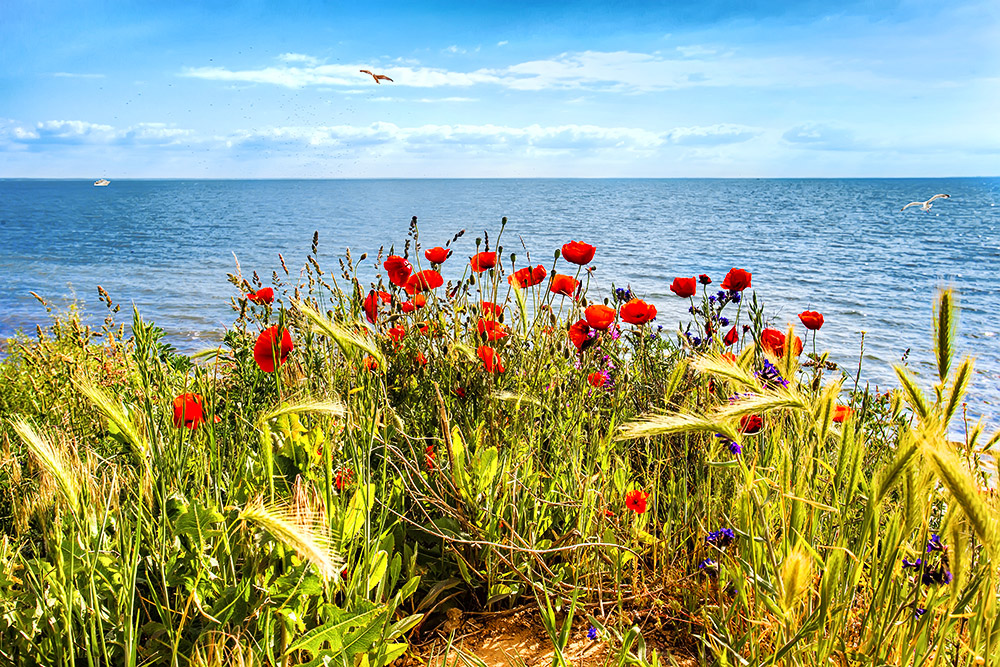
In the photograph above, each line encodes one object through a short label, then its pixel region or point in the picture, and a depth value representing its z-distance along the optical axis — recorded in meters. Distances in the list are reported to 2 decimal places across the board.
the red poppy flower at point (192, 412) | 1.55
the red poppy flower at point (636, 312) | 2.44
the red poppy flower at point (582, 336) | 2.37
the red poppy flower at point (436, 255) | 2.55
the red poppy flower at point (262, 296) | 2.47
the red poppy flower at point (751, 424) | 1.92
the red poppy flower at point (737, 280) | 2.68
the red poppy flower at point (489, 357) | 2.05
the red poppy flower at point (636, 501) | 1.88
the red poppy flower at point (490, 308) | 2.36
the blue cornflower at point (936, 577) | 1.19
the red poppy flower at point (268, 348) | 1.70
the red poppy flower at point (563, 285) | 2.49
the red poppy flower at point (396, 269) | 2.40
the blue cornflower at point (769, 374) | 2.15
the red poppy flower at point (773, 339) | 2.11
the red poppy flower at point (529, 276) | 2.42
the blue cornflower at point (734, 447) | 1.67
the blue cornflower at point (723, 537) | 1.65
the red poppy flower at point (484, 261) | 2.51
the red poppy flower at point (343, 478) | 1.73
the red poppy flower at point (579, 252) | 2.52
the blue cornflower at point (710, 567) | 1.62
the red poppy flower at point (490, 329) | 2.24
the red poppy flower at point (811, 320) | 2.56
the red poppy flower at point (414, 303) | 2.38
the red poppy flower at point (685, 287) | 2.70
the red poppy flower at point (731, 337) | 2.67
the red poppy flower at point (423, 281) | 2.44
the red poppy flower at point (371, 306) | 2.30
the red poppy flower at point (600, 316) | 2.25
